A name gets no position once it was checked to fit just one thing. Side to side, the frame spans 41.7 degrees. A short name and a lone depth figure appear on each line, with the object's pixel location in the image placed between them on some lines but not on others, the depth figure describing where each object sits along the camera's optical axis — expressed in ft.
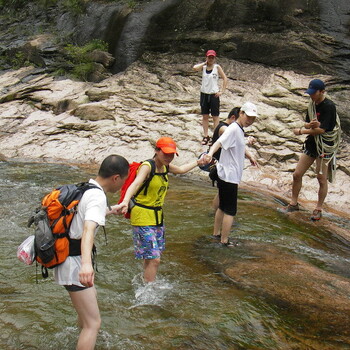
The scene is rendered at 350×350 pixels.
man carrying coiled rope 24.00
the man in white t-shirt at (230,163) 19.23
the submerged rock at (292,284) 14.10
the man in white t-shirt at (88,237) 10.37
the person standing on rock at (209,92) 34.76
